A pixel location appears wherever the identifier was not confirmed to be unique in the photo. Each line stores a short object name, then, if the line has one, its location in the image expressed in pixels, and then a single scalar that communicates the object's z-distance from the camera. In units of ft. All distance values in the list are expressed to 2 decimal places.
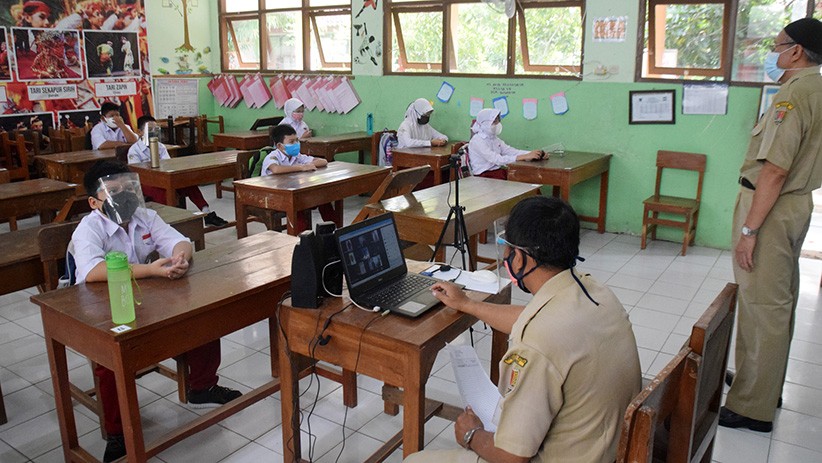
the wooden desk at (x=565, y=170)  16.47
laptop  6.32
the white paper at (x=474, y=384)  5.61
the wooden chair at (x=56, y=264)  8.27
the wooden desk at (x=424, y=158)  18.76
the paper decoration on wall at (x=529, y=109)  19.54
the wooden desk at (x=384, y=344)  5.72
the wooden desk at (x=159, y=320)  6.23
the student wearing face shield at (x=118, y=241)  7.55
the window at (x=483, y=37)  18.84
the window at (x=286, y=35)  23.79
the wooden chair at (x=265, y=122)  24.57
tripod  10.53
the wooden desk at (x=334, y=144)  21.08
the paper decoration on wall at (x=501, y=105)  20.06
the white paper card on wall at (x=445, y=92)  21.15
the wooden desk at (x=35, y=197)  12.99
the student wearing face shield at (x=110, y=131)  20.24
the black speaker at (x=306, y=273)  6.18
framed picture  17.37
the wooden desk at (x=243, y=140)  23.27
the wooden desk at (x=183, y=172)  15.89
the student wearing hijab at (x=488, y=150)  18.01
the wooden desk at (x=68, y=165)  17.47
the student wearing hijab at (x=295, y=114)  21.91
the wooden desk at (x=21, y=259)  9.14
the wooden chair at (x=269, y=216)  14.84
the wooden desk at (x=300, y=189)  13.71
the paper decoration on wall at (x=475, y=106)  20.52
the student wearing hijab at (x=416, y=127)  20.43
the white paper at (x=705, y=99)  16.65
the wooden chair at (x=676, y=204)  16.55
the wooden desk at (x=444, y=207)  11.05
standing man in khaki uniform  7.68
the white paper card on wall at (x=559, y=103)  18.98
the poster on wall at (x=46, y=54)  21.42
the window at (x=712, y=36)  15.94
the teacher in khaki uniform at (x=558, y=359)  4.34
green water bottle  6.25
